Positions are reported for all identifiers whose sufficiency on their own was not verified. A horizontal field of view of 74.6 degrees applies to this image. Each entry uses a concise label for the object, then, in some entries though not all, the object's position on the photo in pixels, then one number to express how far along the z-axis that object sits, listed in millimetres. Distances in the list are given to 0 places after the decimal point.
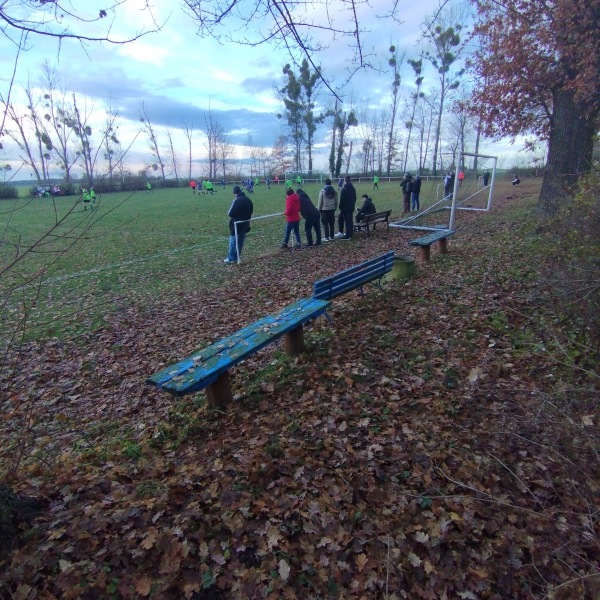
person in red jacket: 10812
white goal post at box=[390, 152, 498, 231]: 10833
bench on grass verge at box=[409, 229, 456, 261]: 7957
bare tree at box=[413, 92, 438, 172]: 64188
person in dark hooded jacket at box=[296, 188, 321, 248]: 10945
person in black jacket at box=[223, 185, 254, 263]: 10039
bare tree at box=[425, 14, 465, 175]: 40497
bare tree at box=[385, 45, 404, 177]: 64750
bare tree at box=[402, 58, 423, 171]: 54066
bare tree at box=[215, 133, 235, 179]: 76594
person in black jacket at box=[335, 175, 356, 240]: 11594
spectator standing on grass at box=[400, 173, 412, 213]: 16984
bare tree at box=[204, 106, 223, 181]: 76125
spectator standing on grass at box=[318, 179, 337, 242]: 11438
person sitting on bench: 12430
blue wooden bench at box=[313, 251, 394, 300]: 5469
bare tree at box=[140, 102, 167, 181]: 57016
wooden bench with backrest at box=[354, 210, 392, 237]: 12070
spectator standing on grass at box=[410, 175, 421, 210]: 16828
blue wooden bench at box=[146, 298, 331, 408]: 3500
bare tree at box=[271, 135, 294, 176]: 70562
